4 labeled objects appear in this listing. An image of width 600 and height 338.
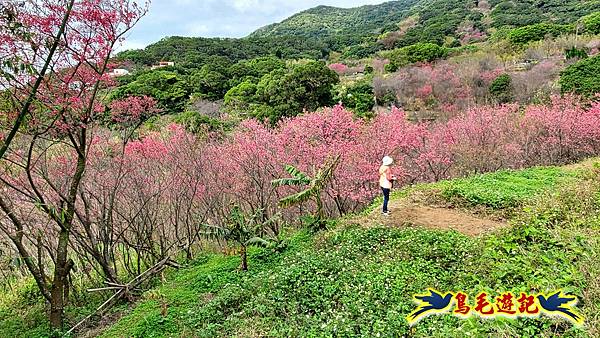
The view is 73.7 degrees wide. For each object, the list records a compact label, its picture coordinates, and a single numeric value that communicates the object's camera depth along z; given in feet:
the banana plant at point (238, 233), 31.86
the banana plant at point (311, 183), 32.85
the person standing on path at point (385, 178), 32.22
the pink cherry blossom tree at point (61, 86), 23.04
